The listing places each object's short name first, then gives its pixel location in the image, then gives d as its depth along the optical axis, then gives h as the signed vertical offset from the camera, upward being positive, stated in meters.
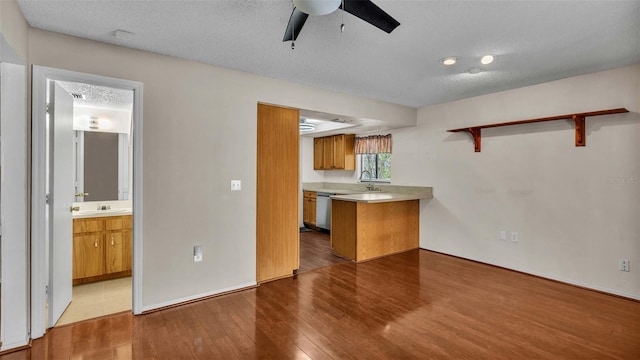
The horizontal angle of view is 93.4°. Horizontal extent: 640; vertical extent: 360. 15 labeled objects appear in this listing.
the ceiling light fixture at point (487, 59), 2.88 +1.18
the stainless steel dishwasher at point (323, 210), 6.25 -0.66
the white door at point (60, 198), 2.51 -0.18
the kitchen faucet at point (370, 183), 6.04 -0.08
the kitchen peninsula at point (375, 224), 4.41 -0.70
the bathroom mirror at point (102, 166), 3.96 +0.17
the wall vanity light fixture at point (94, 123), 4.05 +0.74
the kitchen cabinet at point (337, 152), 6.43 +0.59
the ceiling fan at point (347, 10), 1.58 +0.94
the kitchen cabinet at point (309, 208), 6.68 -0.66
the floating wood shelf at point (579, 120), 3.14 +0.72
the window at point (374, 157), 5.79 +0.47
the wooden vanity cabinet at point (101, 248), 3.50 -0.84
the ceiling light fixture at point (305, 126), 5.89 +1.07
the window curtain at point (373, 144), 5.70 +0.70
